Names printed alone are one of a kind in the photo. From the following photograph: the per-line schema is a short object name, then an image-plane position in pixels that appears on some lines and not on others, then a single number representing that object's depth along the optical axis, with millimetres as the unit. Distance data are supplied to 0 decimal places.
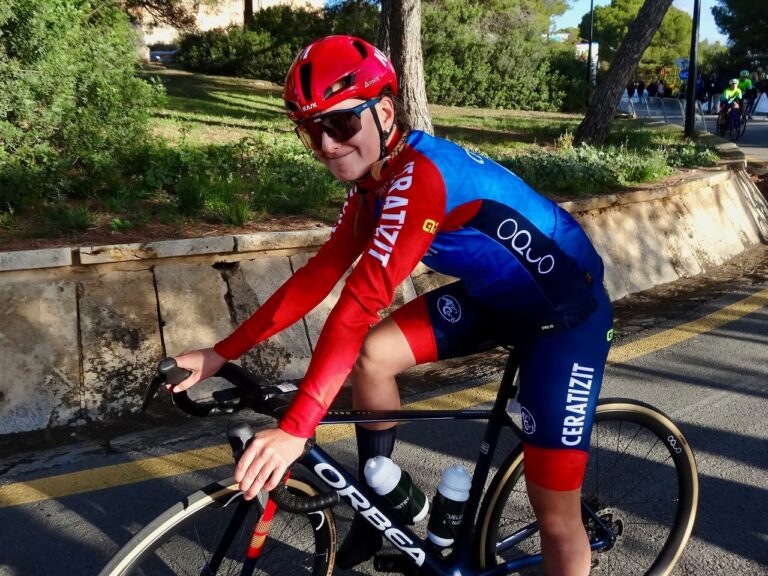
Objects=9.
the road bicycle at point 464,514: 2064
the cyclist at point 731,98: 21672
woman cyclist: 2066
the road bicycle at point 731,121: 21500
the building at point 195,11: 16678
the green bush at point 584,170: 7961
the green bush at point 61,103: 6074
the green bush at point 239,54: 26281
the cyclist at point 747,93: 23500
